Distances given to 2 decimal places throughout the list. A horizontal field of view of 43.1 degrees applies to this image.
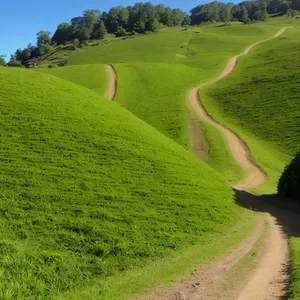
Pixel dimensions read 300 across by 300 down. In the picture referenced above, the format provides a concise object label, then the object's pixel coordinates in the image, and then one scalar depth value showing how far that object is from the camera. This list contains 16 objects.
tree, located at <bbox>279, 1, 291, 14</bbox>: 182.88
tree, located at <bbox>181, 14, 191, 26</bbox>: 179.23
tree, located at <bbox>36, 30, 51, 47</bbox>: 185.90
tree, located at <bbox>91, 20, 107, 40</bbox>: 152.35
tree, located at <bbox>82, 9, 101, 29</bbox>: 169.71
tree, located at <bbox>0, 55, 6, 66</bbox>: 134.04
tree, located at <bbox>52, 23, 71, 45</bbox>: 174.23
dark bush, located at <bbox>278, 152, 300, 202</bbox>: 23.05
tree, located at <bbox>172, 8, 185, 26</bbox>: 168.38
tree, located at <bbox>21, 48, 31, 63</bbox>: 157.60
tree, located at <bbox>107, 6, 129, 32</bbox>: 169.00
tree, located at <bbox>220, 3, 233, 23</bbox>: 169.88
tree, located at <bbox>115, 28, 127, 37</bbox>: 146.38
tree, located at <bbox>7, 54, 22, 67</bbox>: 128.99
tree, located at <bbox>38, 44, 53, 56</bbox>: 147.88
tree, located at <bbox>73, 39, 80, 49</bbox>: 133.31
